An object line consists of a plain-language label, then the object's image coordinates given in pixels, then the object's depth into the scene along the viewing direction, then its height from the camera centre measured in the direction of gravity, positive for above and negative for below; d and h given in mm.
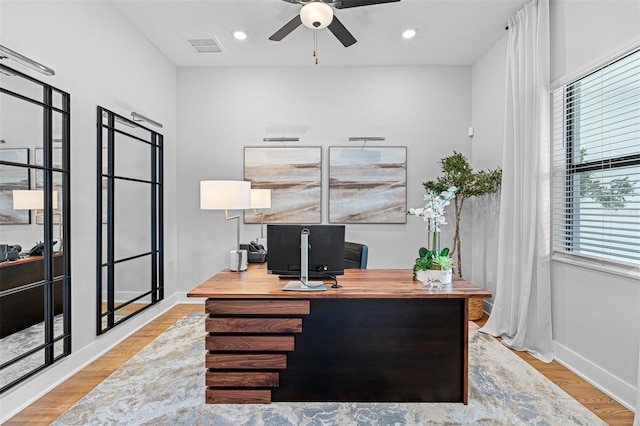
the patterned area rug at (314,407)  2039 -1229
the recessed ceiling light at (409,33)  3531 +1851
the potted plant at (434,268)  2287 -379
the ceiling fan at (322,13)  2523 +1486
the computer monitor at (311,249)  2266 -249
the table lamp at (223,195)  2473 +116
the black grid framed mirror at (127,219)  3049 -83
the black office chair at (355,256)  3080 -406
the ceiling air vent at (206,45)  3727 +1851
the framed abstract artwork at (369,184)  4426 +349
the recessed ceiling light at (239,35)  3566 +1845
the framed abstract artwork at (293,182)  4430 +373
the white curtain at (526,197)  2848 +127
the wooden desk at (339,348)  2148 -865
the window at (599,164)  2209 +343
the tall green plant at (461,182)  3625 +326
